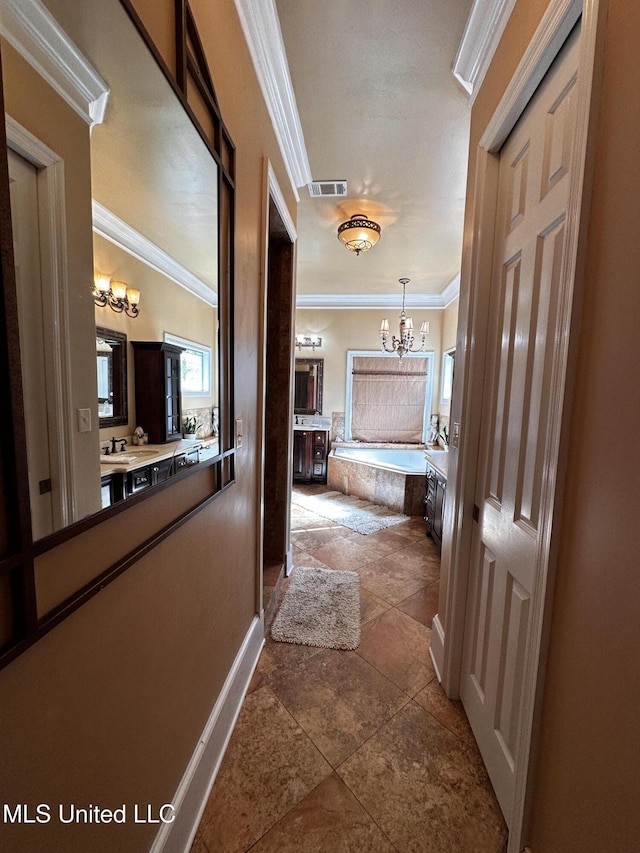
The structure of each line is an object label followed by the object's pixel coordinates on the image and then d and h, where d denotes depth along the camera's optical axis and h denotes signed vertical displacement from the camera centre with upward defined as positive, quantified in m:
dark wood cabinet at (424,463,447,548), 2.90 -0.98
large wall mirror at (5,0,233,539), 0.51 +0.29
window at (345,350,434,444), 5.30 +0.00
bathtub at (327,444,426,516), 3.89 -1.03
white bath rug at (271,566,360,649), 1.90 -1.40
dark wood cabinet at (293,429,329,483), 4.97 -0.93
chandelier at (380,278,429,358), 4.00 +0.79
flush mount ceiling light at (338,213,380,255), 2.79 +1.42
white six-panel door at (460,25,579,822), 0.95 -0.03
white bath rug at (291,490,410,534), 3.61 -1.40
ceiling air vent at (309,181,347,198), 2.35 +1.51
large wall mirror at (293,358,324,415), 5.39 +0.14
